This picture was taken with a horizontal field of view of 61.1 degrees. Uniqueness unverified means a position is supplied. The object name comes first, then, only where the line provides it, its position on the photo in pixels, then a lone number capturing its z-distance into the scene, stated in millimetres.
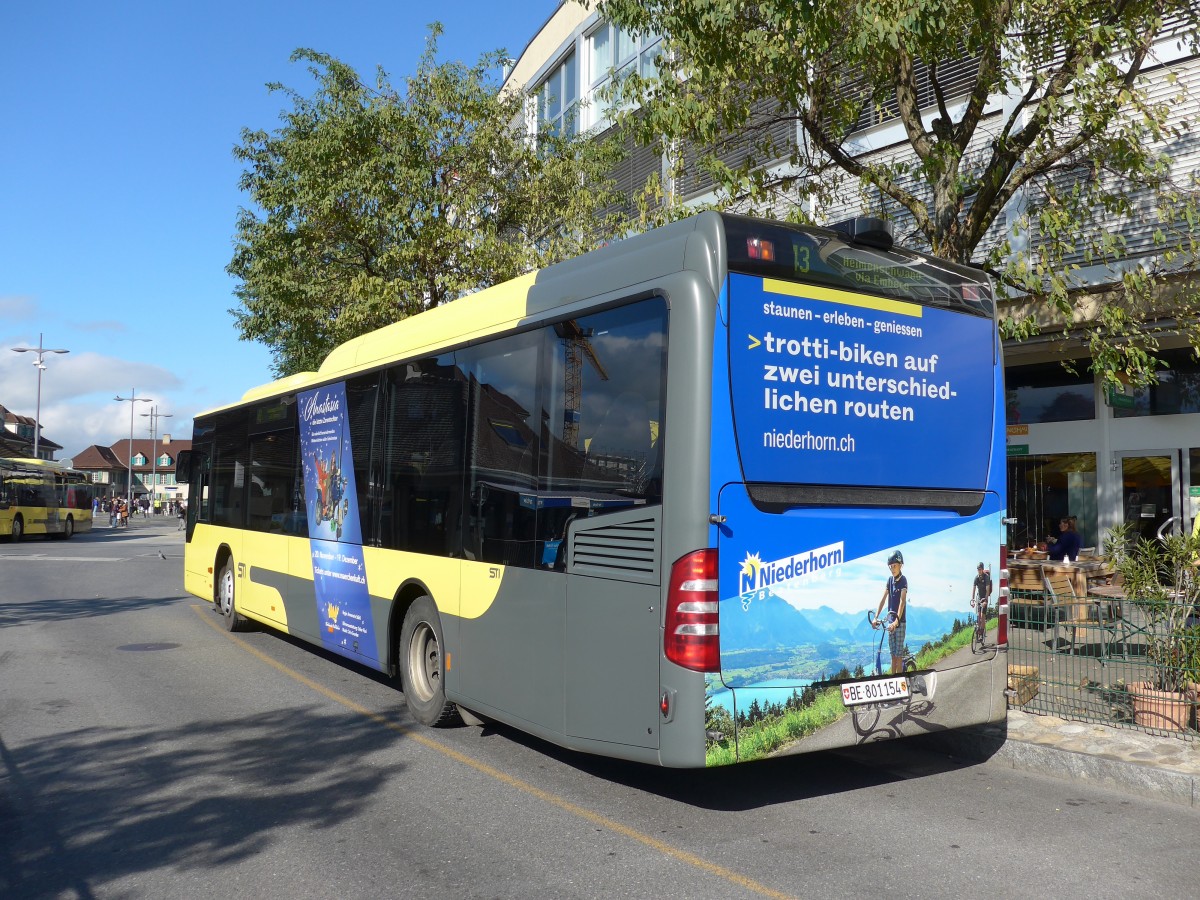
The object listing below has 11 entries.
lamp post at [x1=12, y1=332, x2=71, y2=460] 52775
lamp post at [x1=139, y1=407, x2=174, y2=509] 79700
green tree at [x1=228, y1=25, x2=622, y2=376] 16500
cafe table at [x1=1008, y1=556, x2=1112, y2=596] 12594
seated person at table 14070
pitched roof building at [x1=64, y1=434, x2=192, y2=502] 135750
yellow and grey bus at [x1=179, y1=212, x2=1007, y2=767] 5117
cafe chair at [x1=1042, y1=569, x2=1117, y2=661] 7371
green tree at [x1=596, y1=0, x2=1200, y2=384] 8633
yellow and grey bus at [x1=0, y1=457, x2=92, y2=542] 38625
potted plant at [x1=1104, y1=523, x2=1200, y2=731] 6863
